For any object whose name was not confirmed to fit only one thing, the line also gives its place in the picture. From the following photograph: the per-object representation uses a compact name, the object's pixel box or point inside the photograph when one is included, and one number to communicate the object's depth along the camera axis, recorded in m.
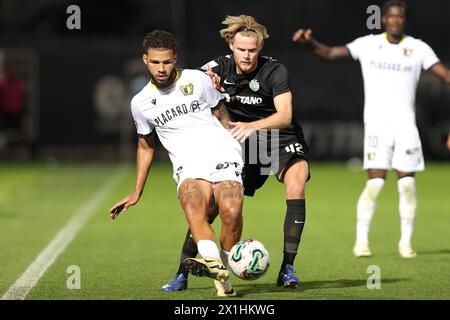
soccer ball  16.56
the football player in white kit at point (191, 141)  16.91
